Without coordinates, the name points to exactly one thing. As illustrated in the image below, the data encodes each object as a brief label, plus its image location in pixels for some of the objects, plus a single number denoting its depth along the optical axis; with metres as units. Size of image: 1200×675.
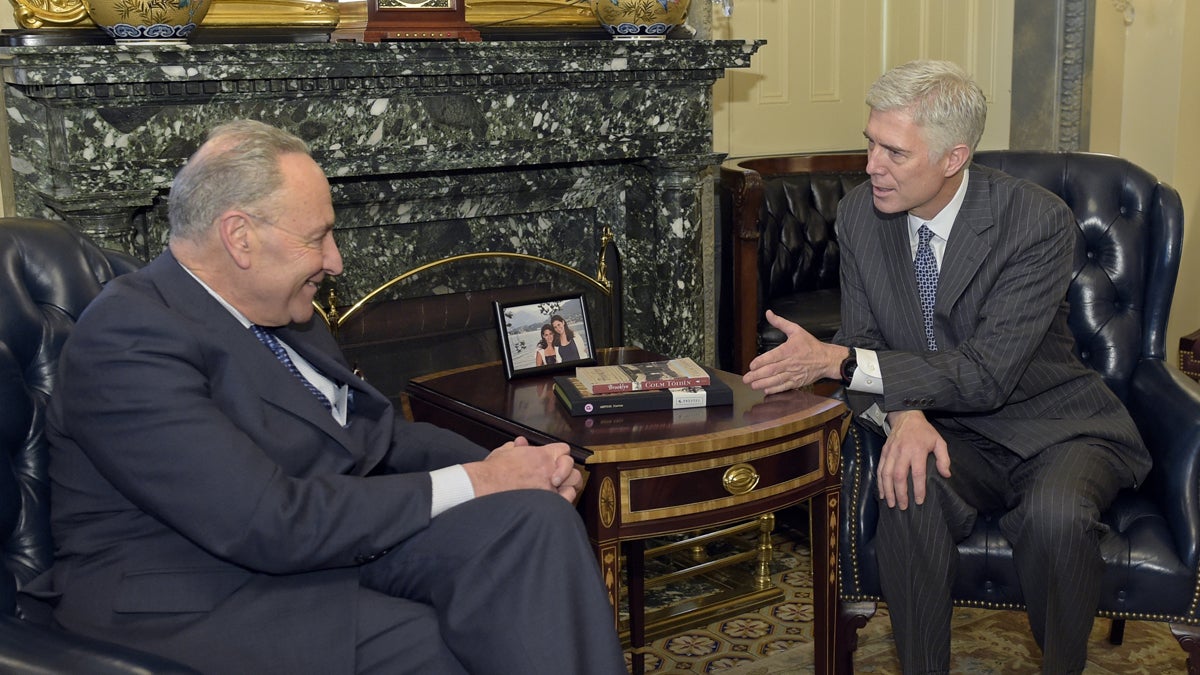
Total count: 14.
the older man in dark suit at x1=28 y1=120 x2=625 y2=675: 1.87
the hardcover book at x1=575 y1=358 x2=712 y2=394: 2.59
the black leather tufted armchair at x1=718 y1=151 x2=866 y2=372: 4.01
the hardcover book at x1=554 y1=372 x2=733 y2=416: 2.54
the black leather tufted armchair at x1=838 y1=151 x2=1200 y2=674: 2.46
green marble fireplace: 2.87
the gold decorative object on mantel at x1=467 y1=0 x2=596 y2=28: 3.62
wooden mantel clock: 3.19
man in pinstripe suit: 2.47
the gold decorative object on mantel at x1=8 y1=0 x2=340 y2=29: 3.25
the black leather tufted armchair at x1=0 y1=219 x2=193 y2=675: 2.05
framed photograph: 2.86
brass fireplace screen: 3.35
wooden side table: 2.35
